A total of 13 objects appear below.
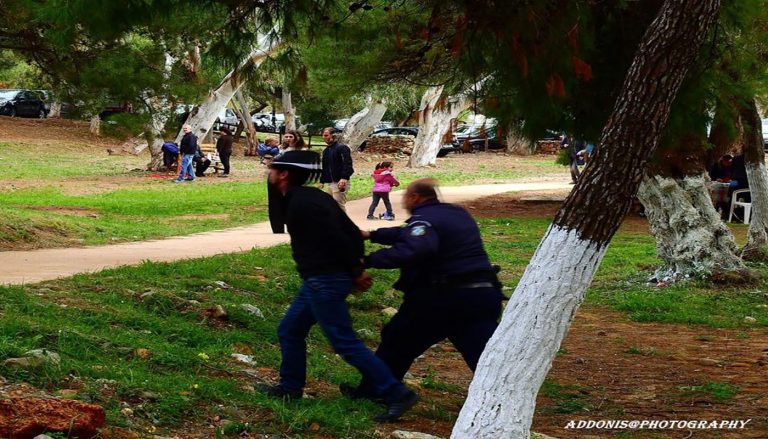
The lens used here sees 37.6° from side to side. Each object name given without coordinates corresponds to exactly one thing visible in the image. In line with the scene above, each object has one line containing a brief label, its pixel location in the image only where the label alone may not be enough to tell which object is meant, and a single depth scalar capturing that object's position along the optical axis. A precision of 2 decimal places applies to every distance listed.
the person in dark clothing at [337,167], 16.94
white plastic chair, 22.66
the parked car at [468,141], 54.02
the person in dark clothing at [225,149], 34.69
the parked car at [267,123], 61.06
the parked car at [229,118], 58.26
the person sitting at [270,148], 31.43
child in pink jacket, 20.41
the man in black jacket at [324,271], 6.20
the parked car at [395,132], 52.03
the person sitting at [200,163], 33.16
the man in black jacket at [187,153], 30.45
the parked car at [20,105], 53.41
